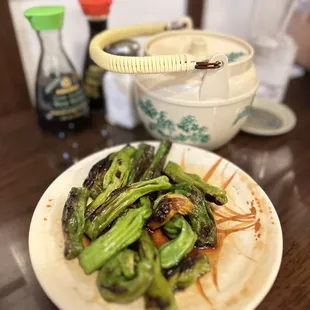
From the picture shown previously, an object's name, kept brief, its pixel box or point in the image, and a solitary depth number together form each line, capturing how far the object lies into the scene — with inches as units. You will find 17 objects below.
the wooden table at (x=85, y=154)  17.4
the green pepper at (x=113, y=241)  15.9
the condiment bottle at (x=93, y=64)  25.0
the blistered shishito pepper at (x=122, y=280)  14.5
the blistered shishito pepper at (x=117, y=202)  17.6
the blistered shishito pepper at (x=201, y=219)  17.5
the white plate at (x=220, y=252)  15.1
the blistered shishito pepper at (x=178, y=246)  16.1
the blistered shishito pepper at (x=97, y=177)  19.8
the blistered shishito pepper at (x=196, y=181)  19.5
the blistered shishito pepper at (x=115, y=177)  19.0
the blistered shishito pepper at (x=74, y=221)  16.6
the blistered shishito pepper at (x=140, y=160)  21.3
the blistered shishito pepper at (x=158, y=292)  14.2
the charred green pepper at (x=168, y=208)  17.4
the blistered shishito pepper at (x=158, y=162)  21.0
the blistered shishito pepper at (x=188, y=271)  15.6
